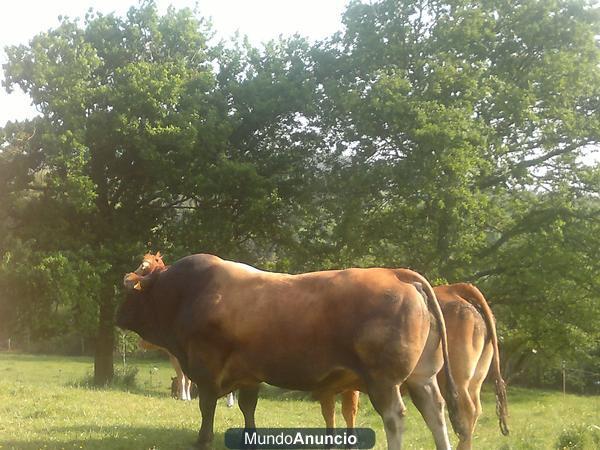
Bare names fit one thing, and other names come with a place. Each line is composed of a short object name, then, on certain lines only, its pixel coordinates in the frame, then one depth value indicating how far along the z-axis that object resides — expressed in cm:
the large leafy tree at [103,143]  2095
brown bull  703
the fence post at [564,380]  3419
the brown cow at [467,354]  933
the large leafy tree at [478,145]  1997
